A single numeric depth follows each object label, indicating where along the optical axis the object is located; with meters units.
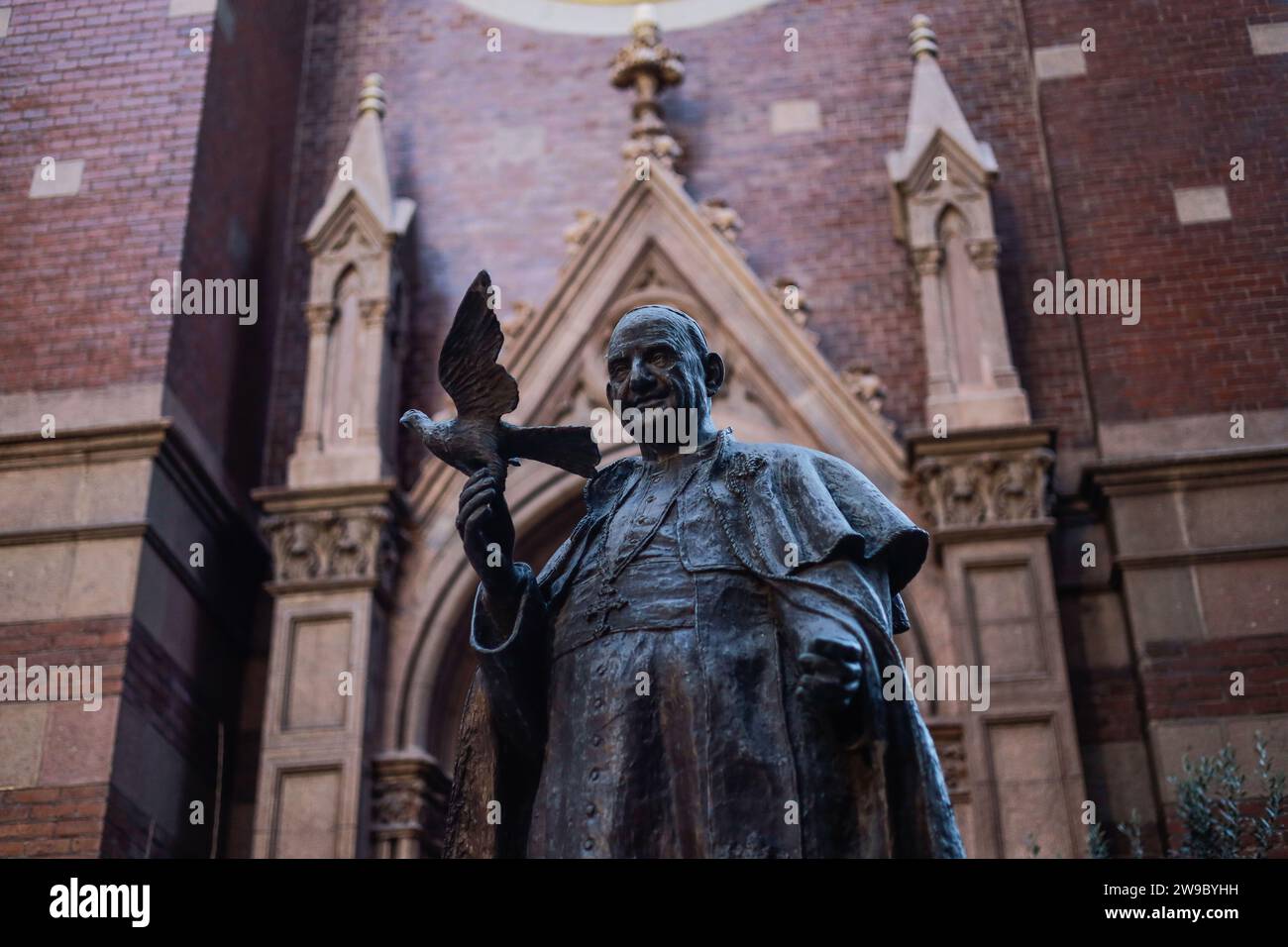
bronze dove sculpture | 3.80
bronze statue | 3.38
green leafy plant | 7.35
